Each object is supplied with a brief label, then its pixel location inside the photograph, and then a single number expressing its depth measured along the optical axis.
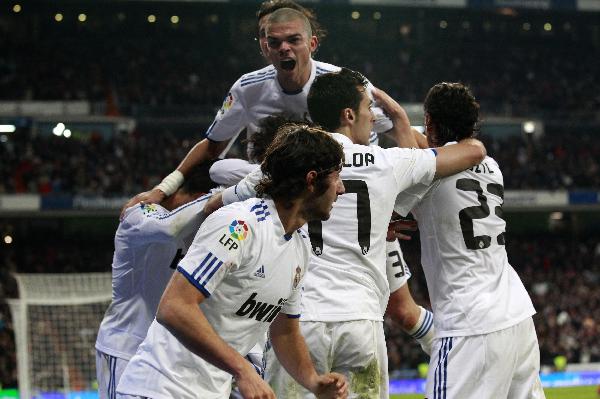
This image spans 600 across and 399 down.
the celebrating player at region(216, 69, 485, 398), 10.76
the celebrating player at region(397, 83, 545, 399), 11.30
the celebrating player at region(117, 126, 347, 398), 7.77
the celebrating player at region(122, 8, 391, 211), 13.15
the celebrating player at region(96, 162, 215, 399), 12.12
